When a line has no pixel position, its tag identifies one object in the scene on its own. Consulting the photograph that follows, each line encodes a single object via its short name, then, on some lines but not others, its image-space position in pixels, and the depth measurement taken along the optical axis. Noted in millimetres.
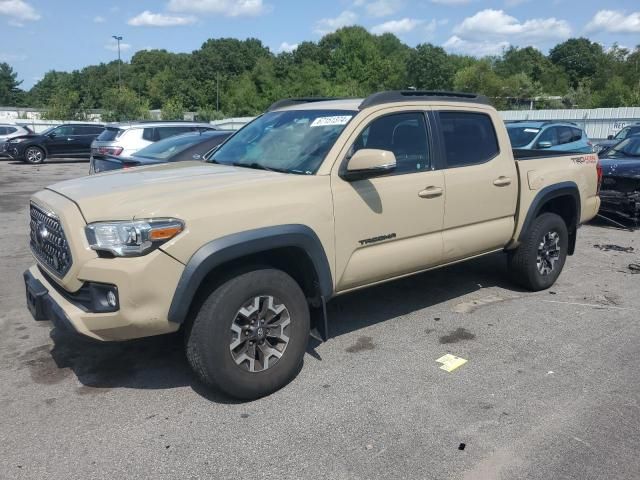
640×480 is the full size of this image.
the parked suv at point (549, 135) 12784
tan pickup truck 3215
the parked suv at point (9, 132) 23303
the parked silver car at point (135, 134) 13820
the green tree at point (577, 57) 89500
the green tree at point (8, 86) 111125
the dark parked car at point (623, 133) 14252
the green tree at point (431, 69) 82250
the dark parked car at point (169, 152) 8383
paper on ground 4156
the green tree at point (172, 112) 49894
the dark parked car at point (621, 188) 9188
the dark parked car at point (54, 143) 22484
